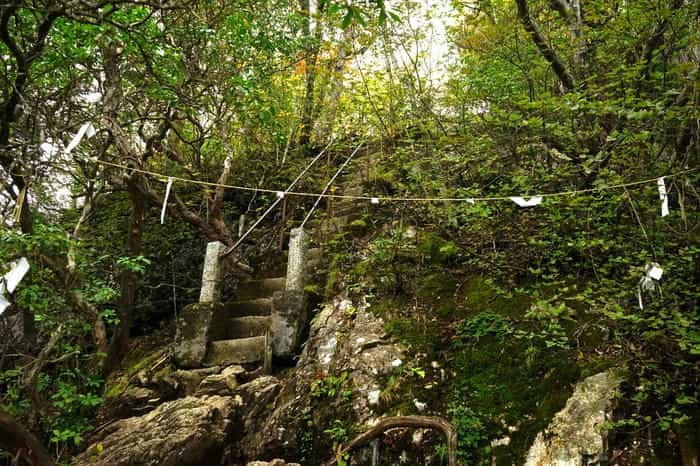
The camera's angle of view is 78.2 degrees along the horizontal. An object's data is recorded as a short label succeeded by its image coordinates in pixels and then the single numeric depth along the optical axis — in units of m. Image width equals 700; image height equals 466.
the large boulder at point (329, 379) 3.70
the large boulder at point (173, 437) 3.51
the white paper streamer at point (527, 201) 3.40
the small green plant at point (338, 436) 3.28
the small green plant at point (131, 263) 4.29
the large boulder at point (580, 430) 2.72
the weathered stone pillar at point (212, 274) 5.45
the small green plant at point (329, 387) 3.86
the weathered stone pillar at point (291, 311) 4.77
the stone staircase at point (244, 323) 4.86
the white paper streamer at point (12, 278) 2.95
